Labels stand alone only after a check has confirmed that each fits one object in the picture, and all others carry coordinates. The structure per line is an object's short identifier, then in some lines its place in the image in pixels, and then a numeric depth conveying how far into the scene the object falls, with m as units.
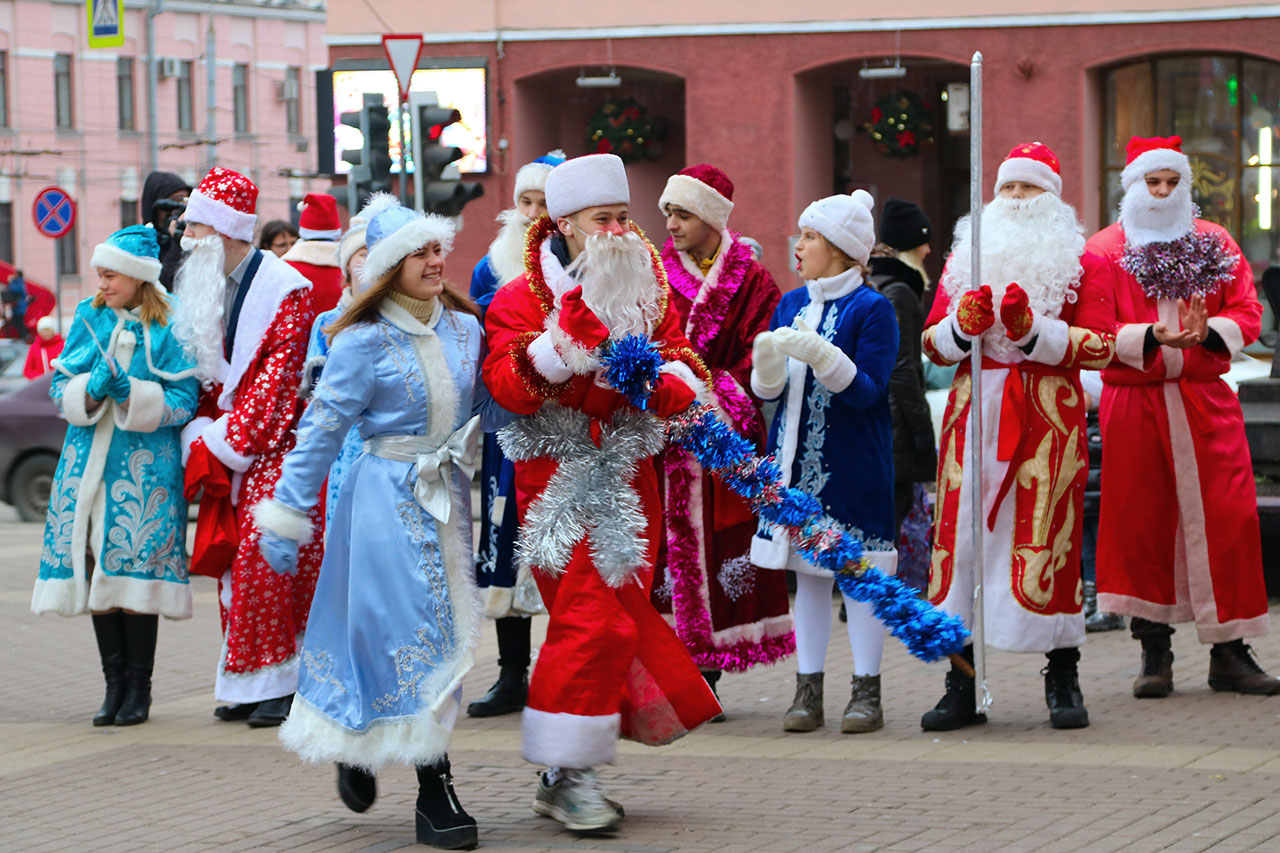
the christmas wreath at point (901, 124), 25.61
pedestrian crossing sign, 25.72
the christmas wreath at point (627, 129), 26.70
